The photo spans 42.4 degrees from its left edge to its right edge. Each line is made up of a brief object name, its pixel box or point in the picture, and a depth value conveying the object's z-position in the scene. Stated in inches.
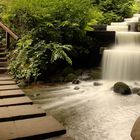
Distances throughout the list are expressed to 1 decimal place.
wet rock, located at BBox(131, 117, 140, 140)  96.9
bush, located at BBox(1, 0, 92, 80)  215.2
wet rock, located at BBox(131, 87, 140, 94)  186.6
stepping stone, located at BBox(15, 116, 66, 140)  91.6
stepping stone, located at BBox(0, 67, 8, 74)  219.0
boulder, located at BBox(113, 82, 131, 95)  183.1
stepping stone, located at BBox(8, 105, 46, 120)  109.5
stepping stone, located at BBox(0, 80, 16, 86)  173.5
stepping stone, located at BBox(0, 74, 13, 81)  187.8
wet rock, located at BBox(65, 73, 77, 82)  218.2
